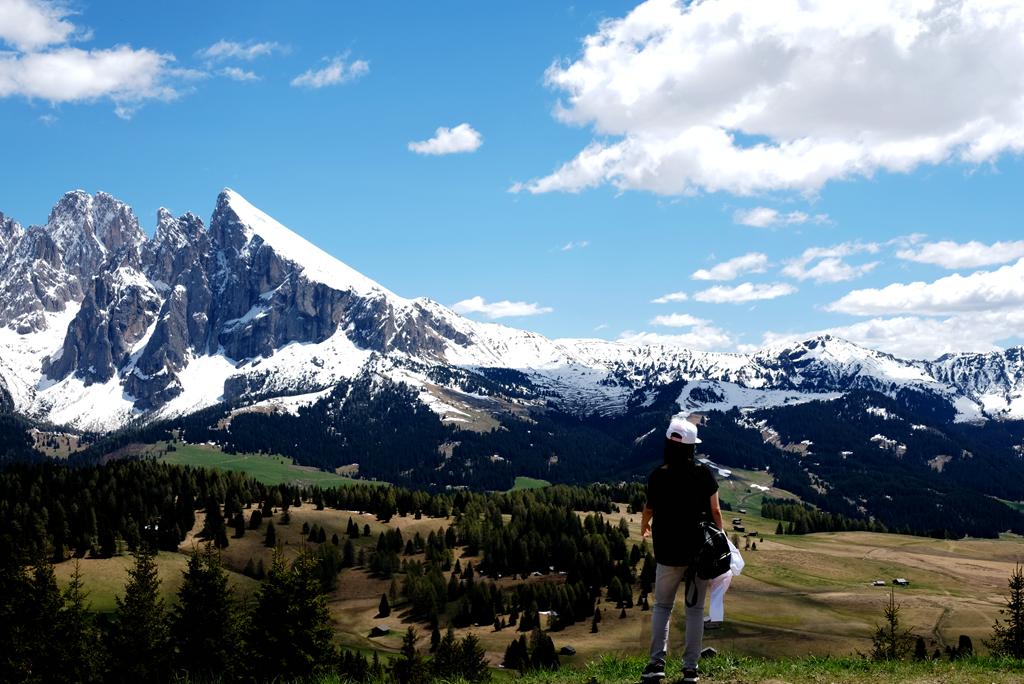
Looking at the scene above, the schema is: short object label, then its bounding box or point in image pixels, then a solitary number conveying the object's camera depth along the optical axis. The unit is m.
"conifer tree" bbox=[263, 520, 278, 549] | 164.62
